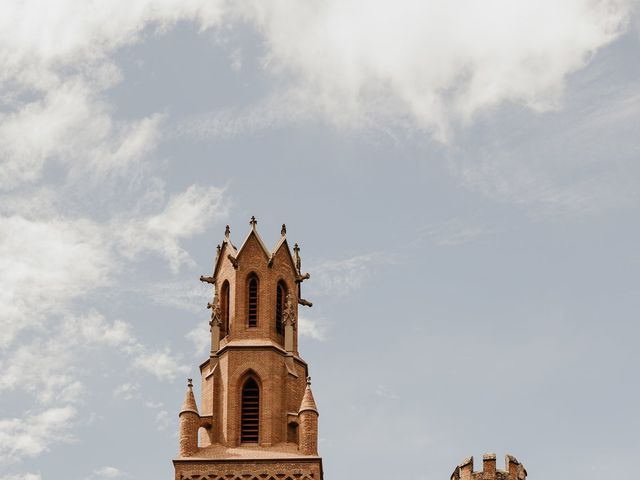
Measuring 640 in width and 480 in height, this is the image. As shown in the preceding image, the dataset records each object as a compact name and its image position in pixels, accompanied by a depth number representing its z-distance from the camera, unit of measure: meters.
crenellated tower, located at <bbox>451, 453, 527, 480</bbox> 52.50
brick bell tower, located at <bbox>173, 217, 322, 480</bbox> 60.16
